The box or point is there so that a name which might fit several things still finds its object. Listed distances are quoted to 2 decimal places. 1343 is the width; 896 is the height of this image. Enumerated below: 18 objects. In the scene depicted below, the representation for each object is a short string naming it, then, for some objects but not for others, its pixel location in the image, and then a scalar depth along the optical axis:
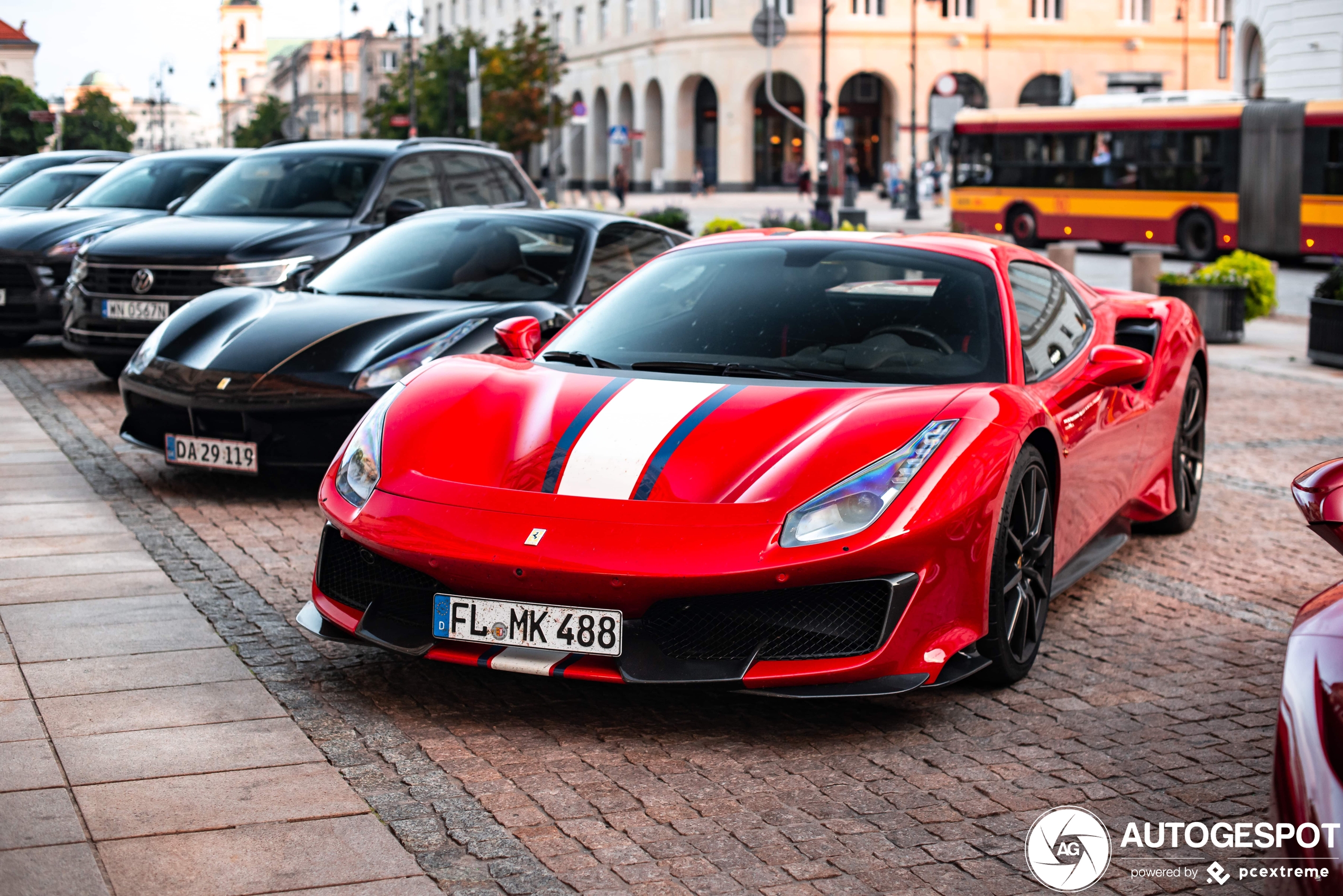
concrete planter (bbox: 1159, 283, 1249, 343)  15.60
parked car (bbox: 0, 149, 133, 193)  17.53
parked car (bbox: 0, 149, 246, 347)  12.12
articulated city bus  25.50
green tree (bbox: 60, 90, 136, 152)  101.25
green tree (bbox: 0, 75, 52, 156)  83.75
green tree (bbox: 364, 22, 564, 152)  54.34
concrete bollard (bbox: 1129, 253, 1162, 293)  16.39
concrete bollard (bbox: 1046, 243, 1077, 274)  17.89
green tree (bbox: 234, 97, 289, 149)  108.06
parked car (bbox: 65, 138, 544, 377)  9.98
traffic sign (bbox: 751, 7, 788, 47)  28.95
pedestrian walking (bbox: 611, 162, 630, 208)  50.19
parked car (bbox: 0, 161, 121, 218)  15.57
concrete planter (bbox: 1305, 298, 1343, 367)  13.58
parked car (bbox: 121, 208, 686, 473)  6.85
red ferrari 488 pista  3.96
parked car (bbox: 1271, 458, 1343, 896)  2.09
